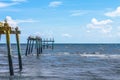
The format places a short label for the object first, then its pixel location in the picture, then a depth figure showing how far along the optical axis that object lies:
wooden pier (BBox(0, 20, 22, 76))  28.93
